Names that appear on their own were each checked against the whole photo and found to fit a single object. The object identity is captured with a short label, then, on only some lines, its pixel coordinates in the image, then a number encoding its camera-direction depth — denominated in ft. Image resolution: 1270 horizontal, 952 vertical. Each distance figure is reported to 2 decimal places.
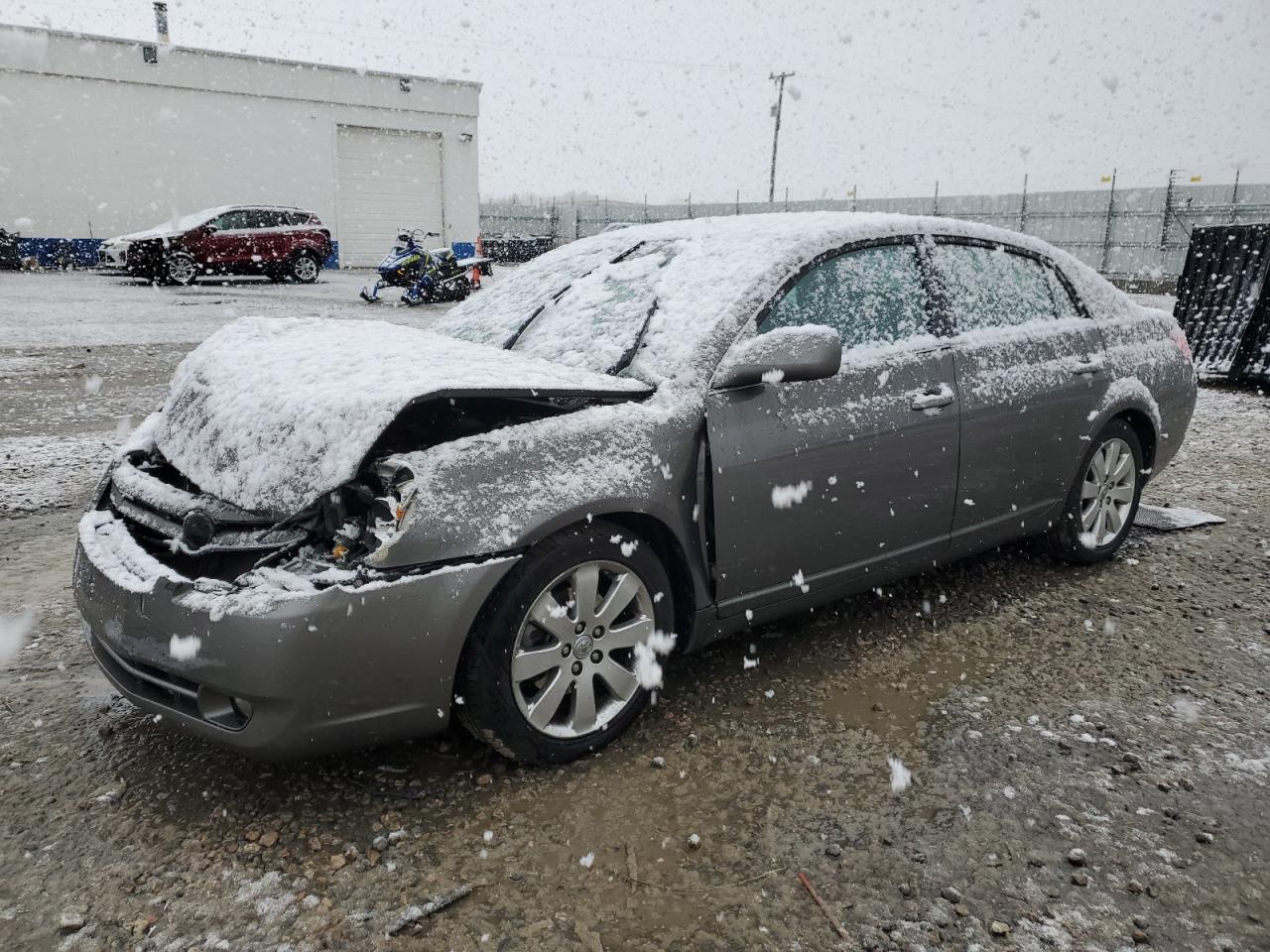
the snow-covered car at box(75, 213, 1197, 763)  7.06
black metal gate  29.22
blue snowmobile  49.93
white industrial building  70.54
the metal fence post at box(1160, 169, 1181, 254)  76.33
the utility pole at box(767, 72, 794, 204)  142.23
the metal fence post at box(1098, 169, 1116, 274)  81.20
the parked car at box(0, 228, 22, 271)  69.03
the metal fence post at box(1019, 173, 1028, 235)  88.84
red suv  59.26
